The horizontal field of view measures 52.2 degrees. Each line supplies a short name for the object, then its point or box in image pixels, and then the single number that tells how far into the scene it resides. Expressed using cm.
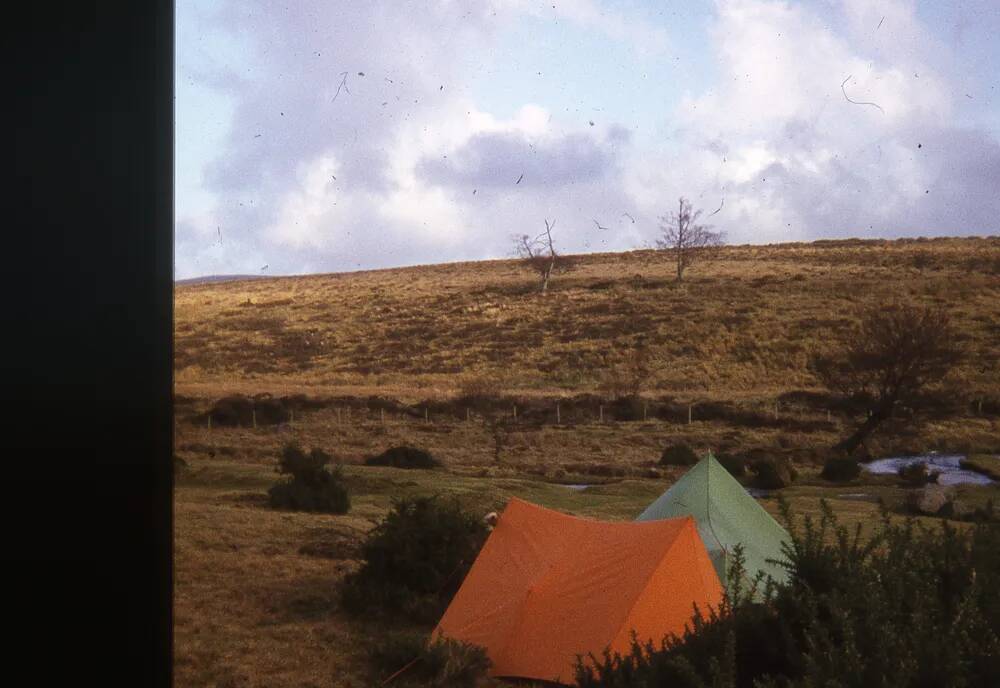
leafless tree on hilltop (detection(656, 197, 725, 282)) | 7788
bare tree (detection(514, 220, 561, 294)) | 7825
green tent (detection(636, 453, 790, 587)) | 1218
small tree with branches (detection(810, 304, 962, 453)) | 3578
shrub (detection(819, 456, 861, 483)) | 2912
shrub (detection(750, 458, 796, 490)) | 2773
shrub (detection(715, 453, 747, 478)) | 2908
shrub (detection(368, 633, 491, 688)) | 1030
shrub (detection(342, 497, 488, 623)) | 1353
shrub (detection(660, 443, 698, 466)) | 3150
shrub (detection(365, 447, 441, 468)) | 3002
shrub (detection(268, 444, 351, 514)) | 2030
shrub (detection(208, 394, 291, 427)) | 4019
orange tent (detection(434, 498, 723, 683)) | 1027
